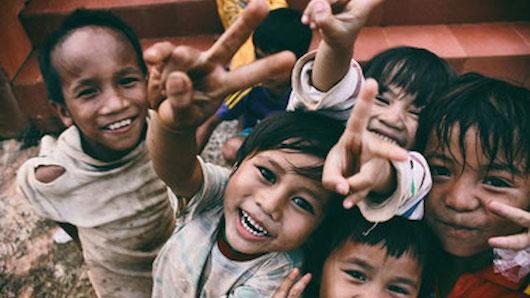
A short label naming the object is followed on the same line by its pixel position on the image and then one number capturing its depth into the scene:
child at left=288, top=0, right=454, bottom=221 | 0.93
